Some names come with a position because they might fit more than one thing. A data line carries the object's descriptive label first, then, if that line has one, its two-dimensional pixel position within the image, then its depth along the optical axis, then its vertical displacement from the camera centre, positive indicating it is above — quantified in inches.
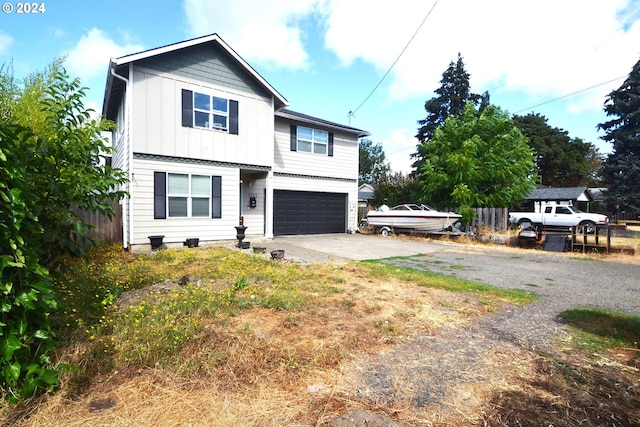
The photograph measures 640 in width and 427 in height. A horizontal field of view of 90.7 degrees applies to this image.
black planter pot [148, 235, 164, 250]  375.2 -39.1
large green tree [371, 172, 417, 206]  804.0 +51.4
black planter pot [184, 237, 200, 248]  396.8 -43.3
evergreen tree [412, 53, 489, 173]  1191.6 +432.6
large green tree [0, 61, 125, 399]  75.7 +0.7
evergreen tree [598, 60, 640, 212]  880.9 +187.4
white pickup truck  703.1 -15.7
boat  577.6 -17.1
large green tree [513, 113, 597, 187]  1594.5 +306.5
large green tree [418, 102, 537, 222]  623.8 +94.1
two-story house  374.3 +89.3
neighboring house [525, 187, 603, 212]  1177.3 +52.1
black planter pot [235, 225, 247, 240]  423.2 -30.0
